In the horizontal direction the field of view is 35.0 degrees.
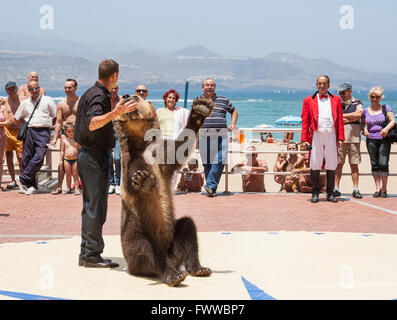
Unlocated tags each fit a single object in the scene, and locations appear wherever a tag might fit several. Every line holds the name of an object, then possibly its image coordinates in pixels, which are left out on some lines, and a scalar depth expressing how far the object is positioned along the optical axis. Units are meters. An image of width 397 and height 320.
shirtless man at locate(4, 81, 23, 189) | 11.61
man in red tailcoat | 10.24
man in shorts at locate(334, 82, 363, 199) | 11.05
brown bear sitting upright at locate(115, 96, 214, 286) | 5.08
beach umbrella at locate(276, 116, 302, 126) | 41.03
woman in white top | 10.29
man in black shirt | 5.69
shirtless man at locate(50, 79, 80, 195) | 11.04
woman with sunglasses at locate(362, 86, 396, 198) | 11.08
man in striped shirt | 11.02
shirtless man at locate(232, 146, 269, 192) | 11.86
